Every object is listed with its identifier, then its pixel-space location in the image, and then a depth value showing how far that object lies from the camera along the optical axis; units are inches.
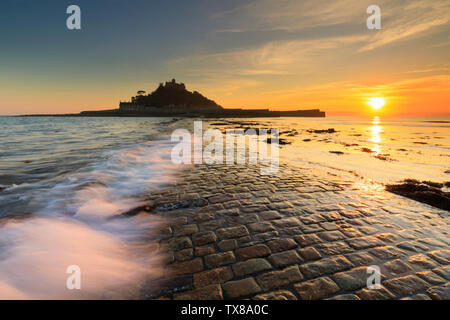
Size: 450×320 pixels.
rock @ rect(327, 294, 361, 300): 95.1
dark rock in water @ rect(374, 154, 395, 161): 459.6
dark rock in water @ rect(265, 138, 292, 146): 723.1
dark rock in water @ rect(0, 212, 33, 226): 178.4
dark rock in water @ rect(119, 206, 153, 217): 190.7
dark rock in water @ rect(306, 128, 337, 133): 1248.4
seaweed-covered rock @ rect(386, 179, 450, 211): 208.1
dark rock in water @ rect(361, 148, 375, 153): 569.0
